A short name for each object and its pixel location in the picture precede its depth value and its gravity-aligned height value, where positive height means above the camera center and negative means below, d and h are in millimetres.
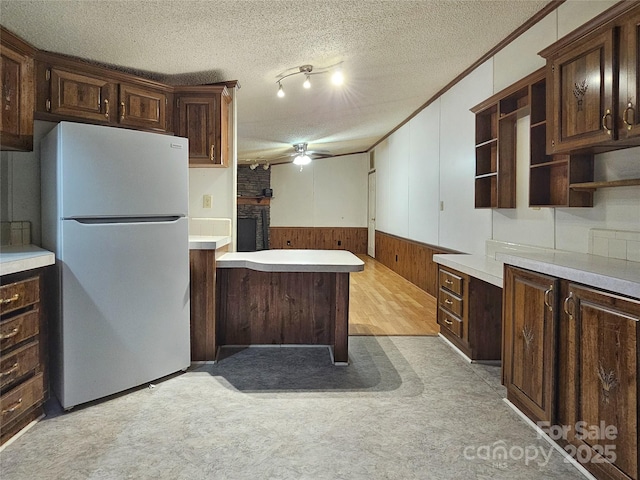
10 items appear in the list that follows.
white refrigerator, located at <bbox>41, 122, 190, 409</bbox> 2188 -140
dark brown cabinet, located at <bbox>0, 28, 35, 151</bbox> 2209 +803
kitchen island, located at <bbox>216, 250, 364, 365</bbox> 3240 -638
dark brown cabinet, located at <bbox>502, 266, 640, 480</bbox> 1430 -593
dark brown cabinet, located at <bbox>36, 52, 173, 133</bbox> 2662 +990
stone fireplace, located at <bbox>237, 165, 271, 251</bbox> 10273 +561
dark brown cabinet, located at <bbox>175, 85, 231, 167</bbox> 3324 +937
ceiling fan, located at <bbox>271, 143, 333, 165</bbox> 8148 +1722
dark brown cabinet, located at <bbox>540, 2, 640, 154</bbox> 1810 +751
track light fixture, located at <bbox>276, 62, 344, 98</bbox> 3572 +1467
